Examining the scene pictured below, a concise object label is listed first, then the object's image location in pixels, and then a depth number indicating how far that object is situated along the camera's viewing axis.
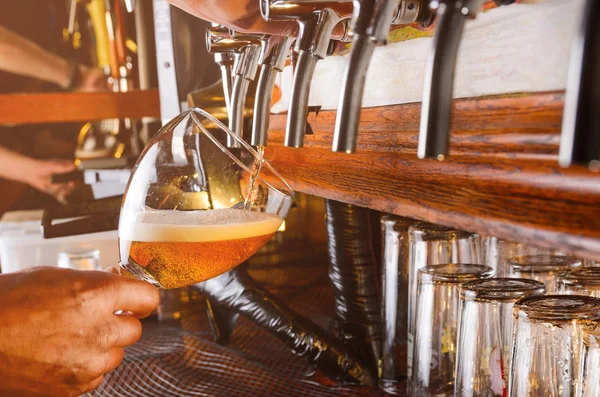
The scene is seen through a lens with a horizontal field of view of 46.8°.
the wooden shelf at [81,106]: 3.62
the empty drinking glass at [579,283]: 0.98
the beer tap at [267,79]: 1.21
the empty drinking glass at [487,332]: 0.98
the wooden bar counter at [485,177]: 0.66
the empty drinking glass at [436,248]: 1.28
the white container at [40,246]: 2.28
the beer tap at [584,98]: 0.48
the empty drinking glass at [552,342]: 0.83
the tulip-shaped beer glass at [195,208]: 0.95
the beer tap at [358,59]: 0.72
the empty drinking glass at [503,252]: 1.25
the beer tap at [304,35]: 0.88
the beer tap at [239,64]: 1.36
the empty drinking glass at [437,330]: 1.17
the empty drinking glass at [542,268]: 1.12
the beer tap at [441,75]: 0.62
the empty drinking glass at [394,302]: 1.41
